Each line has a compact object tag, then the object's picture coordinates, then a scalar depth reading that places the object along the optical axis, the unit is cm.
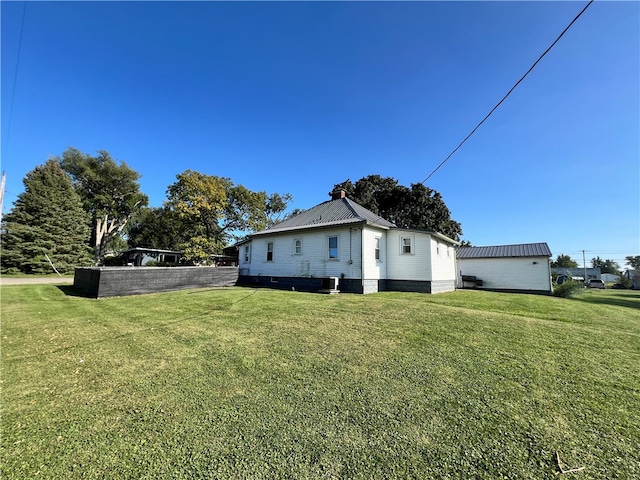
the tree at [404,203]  2830
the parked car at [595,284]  3834
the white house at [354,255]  1289
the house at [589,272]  5809
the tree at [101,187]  3306
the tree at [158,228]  2831
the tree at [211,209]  2466
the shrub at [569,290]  1620
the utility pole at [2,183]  1222
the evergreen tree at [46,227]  2523
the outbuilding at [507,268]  1850
